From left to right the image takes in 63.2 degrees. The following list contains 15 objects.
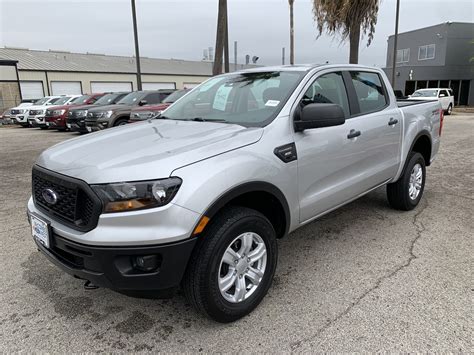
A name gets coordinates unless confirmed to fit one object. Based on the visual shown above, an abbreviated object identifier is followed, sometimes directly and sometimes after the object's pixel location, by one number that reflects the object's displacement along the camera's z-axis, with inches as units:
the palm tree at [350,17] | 526.3
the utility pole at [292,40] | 935.4
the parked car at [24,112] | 733.3
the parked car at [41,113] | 637.9
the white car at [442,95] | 921.5
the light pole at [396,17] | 939.6
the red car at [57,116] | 624.1
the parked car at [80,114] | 539.6
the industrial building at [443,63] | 1301.7
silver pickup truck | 87.4
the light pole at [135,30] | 754.2
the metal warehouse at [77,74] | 1128.2
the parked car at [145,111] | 434.4
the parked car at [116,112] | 480.1
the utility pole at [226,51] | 629.2
